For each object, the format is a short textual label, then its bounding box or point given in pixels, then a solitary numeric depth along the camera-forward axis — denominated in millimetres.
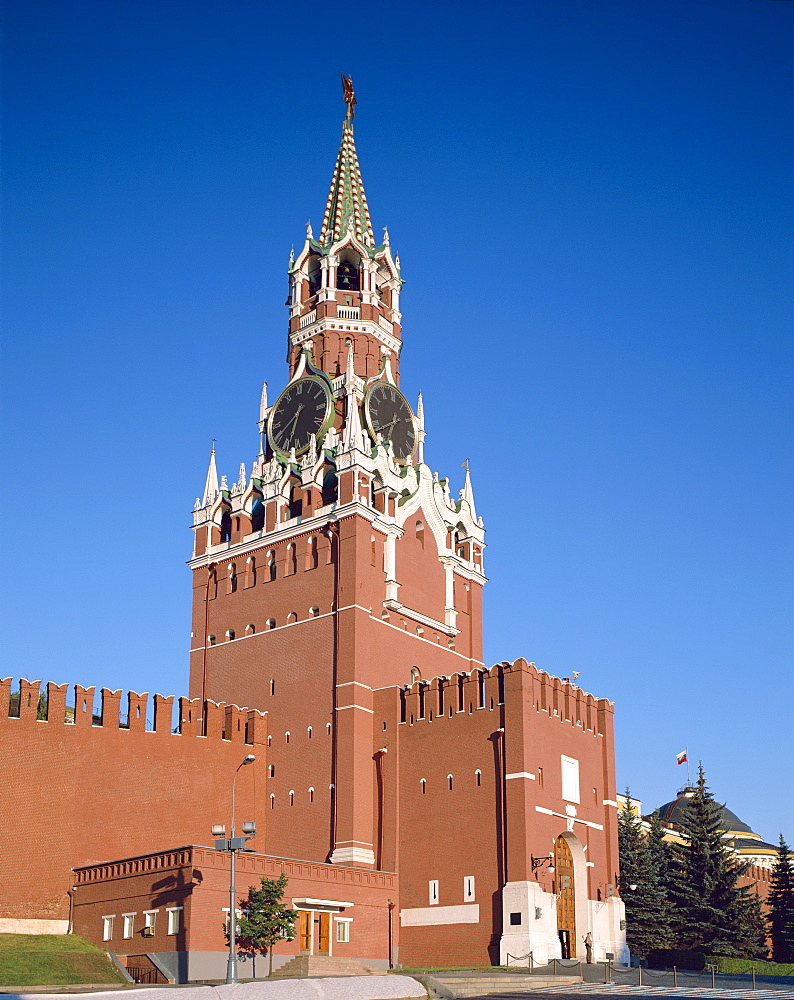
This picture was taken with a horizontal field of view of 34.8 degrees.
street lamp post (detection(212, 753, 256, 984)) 35656
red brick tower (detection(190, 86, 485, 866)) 55812
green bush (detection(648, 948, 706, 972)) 49906
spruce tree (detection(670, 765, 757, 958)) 57031
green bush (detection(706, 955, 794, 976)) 48375
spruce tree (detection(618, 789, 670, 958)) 58531
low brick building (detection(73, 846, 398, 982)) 42719
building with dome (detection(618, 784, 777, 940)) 91812
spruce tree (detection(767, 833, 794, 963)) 62281
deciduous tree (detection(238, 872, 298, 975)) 43125
